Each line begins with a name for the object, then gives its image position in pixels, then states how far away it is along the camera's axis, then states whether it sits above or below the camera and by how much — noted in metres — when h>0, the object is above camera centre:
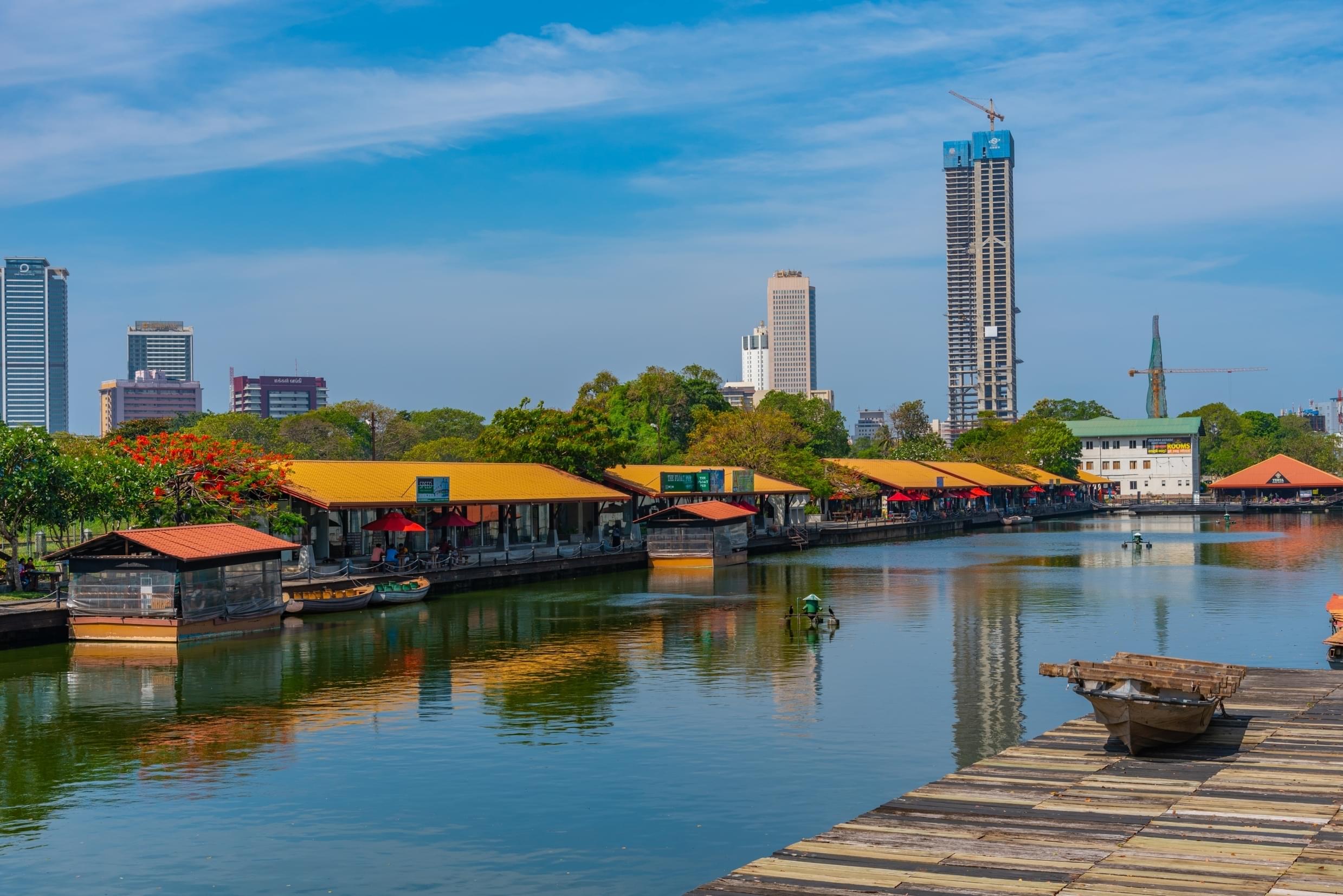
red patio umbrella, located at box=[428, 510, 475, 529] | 64.14 -1.65
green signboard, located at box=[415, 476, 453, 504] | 61.34 -0.12
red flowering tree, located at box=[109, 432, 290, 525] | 52.19 +0.49
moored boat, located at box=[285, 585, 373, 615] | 48.62 -4.04
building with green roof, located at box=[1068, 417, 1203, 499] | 175.88 +2.76
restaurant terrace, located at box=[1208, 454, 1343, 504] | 161.88 -1.15
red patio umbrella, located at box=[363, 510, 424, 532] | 59.44 -1.60
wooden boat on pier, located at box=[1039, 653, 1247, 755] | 20.02 -3.29
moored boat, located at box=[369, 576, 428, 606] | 53.12 -4.06
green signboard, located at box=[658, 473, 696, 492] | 82.56 +0.03
